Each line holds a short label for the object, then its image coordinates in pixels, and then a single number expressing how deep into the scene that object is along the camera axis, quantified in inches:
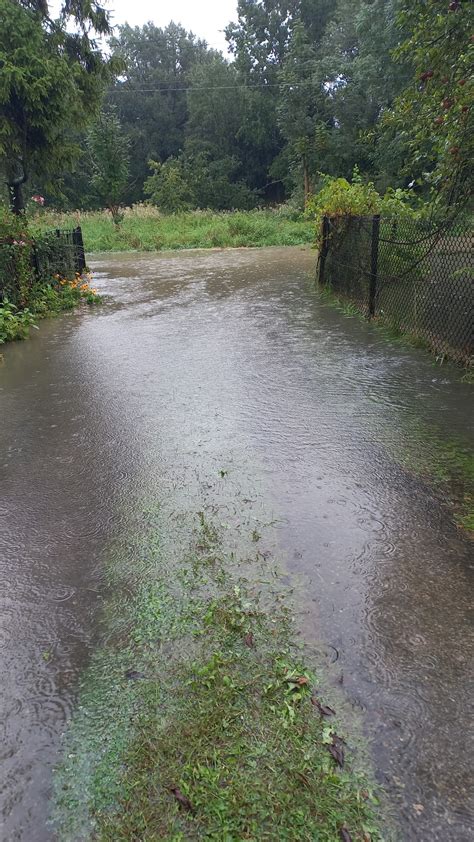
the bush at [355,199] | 334.6
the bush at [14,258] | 342.6
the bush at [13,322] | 317.4
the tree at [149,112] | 1879.9
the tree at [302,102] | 1298.0
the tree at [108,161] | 1013.2
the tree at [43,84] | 472.4
